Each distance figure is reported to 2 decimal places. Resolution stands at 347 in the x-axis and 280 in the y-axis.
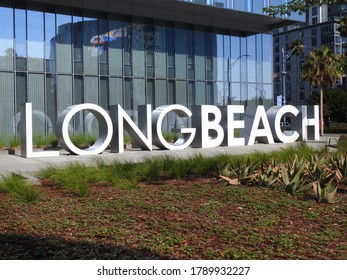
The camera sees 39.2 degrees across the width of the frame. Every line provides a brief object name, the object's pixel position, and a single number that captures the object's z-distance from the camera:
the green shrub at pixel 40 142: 23.69
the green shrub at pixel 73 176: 8.12
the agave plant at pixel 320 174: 8.16
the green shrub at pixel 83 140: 24.05
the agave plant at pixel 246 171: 8.80
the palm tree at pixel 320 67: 45.59
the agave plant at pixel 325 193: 7.21
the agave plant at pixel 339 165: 9.04
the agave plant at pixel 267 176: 8.47
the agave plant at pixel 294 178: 7.86
